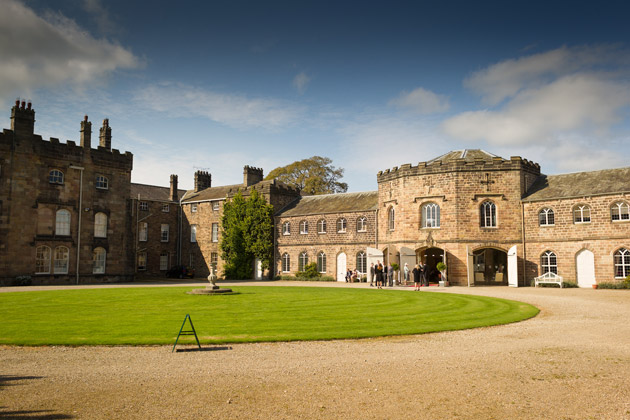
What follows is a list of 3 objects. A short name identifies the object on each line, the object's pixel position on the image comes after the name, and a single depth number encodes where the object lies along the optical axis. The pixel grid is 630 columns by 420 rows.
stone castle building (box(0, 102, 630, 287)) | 29.69
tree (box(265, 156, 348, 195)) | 57.09
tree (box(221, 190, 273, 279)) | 42.75
